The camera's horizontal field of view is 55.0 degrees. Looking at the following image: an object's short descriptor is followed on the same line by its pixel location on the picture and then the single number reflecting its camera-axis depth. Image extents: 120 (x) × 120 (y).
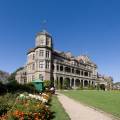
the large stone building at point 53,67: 34.27
